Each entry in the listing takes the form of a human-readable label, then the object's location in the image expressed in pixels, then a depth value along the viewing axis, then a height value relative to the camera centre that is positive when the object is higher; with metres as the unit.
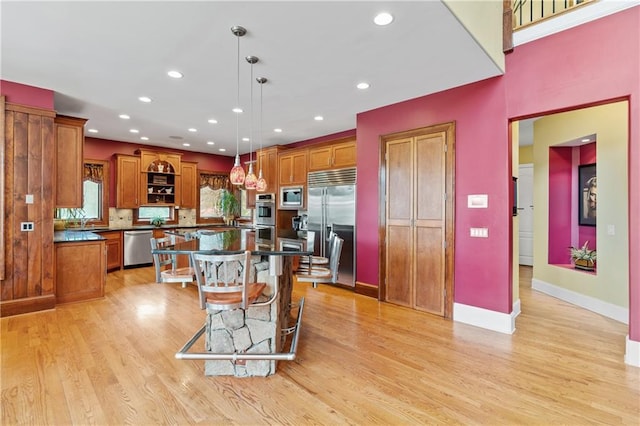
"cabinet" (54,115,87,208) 4.12 +0.72
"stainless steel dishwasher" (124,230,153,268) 6.26 -0.73
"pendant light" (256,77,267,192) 3.28 +0.33
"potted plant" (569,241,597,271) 4.32 -0.64
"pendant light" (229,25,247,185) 2.43 +0.45
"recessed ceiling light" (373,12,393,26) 2.25 +1.45
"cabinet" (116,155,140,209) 6.52 +0.66
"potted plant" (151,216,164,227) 7.02 -0.21
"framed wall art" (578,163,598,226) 4.58 +0.28
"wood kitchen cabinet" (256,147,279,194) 6.48 +1.03
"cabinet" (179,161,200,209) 7.45 +0.67
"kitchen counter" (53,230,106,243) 4.15 -0.35
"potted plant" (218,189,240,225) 7.78 +0.17
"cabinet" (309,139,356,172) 5.06 +0.99
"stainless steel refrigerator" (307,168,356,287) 4.85 +0.03
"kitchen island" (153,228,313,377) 2.27 -0.94
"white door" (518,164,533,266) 6.93 +0.02
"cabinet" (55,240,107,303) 4.04 -0.78
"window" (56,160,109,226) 6.38 +0.43
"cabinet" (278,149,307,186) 5.88 +0.90
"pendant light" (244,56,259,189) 3.15 +0.34
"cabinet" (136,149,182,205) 6.82 +0.83
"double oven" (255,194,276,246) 6.56 +0.04
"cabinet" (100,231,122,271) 6.00 -0.72
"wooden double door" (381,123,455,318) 3.72 -0.08
